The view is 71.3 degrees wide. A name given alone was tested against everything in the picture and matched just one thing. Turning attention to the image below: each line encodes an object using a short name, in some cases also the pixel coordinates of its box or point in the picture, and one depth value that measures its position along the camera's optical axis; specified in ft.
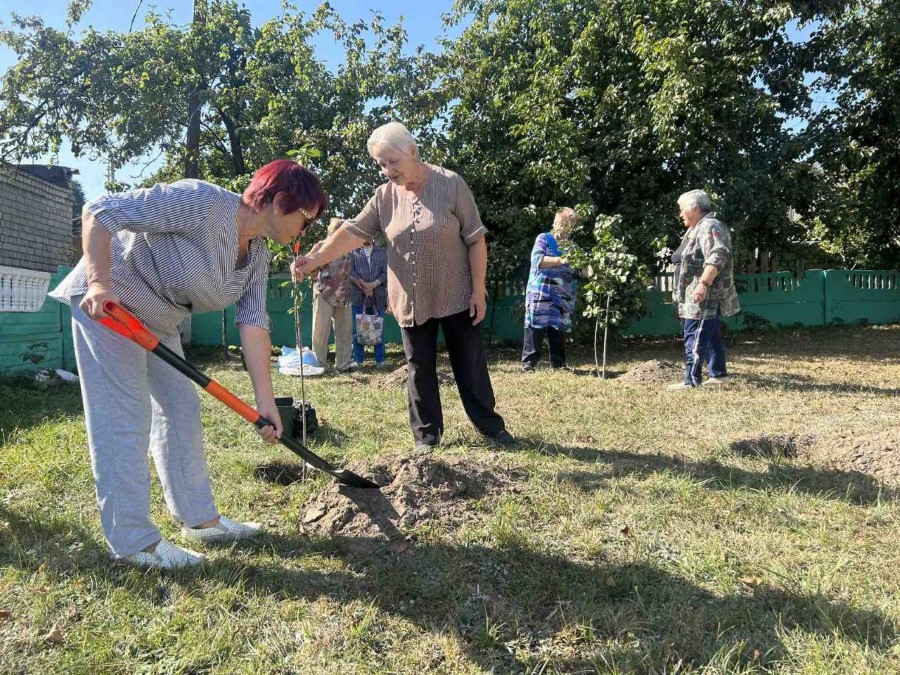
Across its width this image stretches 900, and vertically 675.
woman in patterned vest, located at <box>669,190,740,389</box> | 17.95
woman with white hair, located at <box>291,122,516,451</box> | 11.37
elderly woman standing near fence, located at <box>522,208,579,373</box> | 22.68
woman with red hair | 6.89
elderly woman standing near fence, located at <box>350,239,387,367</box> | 25.96
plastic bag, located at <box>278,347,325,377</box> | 24.41
